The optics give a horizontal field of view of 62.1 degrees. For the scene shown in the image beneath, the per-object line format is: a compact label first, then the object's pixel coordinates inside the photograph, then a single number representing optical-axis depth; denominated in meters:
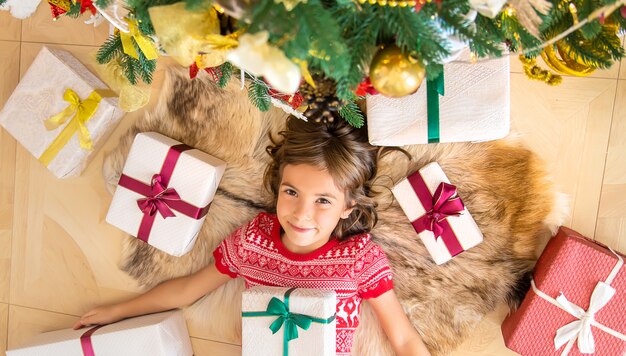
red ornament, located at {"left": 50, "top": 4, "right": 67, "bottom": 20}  1.41
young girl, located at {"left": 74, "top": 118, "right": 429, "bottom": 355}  1.43
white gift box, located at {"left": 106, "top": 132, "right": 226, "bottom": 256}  1.59
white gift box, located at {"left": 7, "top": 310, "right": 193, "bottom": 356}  1.63
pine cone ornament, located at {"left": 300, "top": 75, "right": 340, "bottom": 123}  1.17
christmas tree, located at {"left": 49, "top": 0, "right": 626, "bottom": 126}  0.76
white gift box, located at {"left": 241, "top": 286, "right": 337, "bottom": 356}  1.41
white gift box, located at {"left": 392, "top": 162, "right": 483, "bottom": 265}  1.52
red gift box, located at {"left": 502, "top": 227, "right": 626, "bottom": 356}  1.36
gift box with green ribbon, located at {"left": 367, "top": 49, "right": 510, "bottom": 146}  1.31
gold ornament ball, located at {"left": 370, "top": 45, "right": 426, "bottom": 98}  0.86
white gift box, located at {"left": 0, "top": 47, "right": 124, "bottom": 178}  1.67
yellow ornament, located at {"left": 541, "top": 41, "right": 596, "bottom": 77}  1.22
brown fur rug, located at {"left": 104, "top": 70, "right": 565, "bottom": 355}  1.54
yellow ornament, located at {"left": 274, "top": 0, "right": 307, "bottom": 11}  0.76
